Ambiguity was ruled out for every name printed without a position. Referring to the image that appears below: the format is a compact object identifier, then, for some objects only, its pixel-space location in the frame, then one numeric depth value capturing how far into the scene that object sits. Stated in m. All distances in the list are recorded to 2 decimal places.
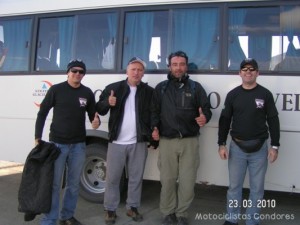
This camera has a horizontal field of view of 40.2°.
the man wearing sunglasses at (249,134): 4.34
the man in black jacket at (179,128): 4.60
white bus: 4.80
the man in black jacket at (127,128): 4.74
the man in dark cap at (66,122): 4.39
